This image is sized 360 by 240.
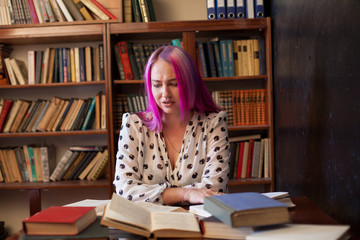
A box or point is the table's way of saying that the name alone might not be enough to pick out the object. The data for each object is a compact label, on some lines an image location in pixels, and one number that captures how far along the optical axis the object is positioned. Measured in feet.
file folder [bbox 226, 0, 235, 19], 9.22
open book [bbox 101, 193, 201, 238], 2.97
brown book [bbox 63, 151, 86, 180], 9.77
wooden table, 3.30
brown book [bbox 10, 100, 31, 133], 9.69
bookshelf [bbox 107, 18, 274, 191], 9.15
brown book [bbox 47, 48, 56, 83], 9.64
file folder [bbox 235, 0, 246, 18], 9.23
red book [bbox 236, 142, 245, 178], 9.64
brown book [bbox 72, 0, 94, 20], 9.34
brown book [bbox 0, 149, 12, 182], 9.80
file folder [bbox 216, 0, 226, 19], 9.20
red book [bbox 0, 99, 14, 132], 9.65
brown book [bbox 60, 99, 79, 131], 9.69
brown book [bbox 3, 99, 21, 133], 9.66
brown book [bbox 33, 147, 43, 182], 9.78
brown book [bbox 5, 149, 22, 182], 9.80
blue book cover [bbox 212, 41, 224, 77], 9.48
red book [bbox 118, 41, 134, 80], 9.48
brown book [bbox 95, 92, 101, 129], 9.62
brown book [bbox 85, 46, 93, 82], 9.59
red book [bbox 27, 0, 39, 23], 9.36
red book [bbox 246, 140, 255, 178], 9.61
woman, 5.27
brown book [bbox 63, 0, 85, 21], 9.32
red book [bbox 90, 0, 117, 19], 9.29
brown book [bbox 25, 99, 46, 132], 9.71
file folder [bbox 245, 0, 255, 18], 9.24
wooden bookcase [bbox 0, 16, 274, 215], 9.17
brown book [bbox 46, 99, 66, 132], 9.69
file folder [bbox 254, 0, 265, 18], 9.20
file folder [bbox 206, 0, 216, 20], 9.21
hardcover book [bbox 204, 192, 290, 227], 2.83
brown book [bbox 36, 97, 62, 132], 9.63
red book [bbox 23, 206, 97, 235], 2.95
